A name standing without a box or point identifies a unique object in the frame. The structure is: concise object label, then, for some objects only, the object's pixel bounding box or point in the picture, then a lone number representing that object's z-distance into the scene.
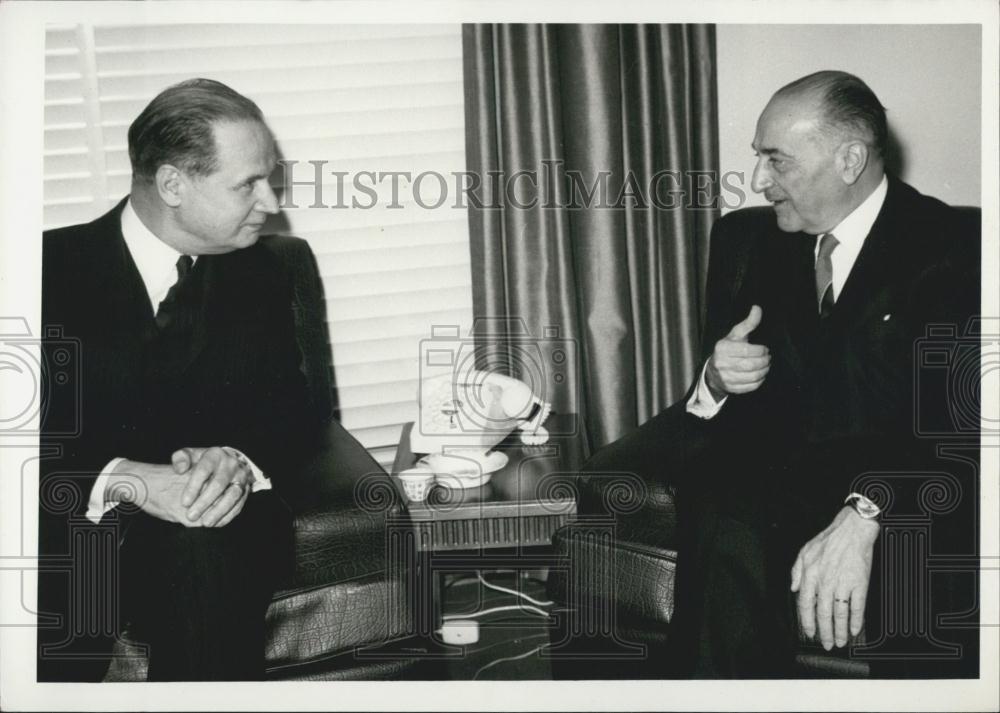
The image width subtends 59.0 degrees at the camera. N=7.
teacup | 1.74
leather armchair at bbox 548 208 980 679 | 1.62
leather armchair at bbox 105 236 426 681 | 1.57
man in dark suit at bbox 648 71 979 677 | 1.60
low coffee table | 1.72
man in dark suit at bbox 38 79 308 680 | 1.54
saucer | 1.77
